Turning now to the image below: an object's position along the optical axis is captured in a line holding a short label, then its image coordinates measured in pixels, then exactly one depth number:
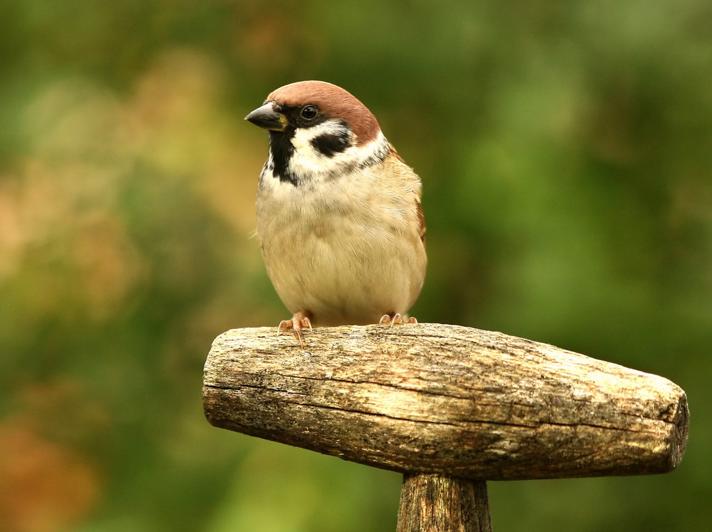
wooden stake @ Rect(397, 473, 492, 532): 4.56
